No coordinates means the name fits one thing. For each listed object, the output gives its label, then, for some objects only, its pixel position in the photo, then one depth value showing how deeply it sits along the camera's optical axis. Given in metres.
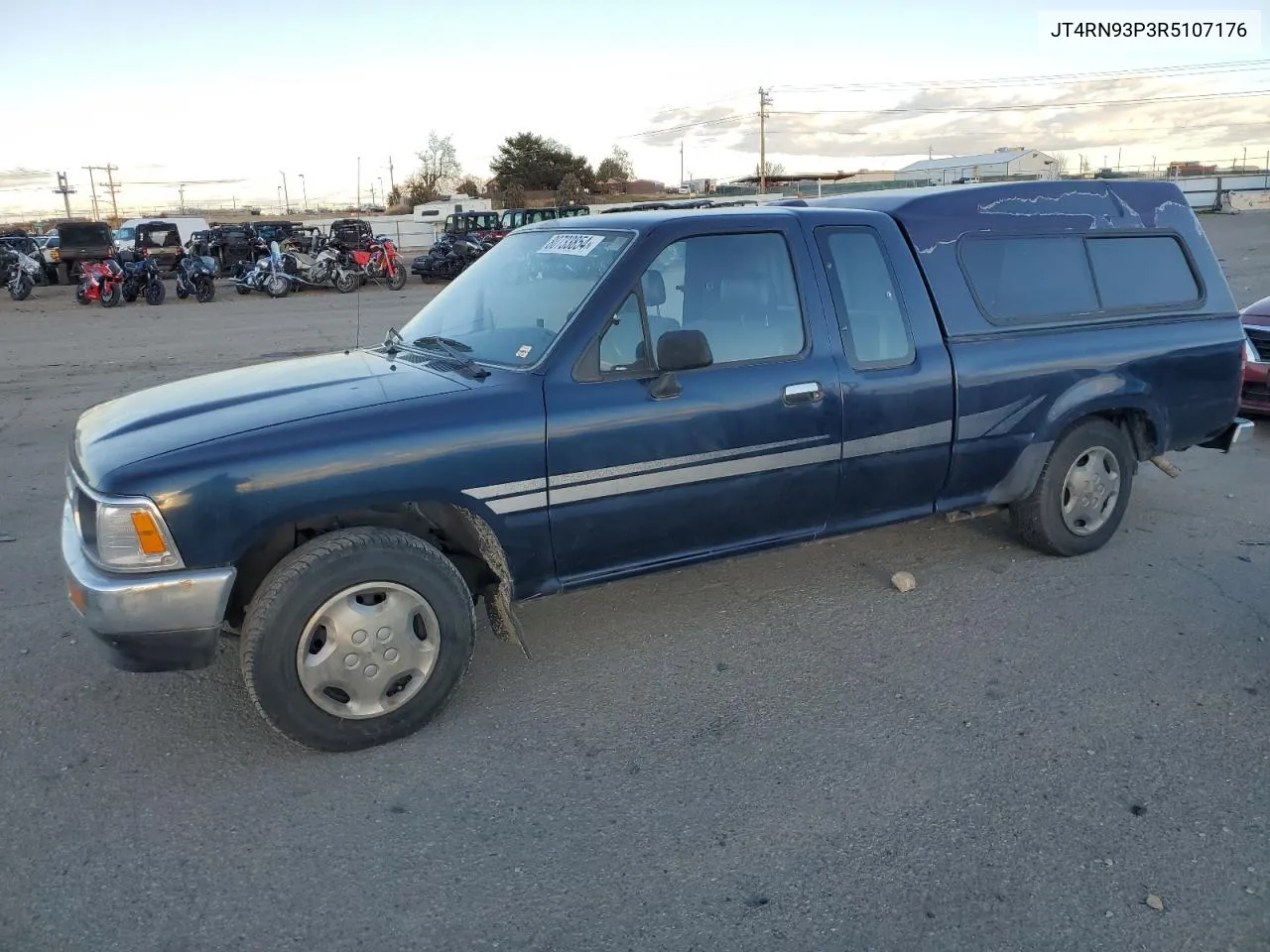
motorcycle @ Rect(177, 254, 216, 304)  22.34
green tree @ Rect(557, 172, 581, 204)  67.19
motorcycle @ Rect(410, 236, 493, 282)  26.86
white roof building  70.44
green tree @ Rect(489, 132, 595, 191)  76.00
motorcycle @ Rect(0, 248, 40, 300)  23.12
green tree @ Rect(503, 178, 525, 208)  67.25
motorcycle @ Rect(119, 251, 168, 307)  21.72
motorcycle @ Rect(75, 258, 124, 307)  21.30
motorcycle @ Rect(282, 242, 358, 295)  23.95
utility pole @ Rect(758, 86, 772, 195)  69.28
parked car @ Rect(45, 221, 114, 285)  27.12
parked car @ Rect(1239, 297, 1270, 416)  7.61
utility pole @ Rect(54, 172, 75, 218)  85.94
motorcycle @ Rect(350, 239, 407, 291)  23.68
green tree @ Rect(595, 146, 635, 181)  83.56
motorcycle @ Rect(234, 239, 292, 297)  23.22
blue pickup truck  3.28
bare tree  86.06
